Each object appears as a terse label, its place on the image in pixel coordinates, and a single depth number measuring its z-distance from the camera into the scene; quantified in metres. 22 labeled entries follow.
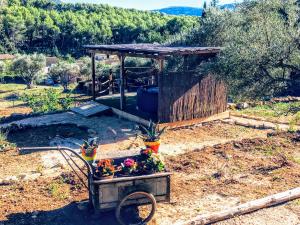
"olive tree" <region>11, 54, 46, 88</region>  33.06
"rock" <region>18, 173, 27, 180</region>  9.40
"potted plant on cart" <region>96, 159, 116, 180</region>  6.82
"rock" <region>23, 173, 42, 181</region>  9.41
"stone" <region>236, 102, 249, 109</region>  18.23
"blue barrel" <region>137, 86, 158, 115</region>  14.96
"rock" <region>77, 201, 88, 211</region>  7.60
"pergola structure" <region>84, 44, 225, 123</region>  13.38
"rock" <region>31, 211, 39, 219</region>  7.43
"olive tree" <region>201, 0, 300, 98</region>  11.10
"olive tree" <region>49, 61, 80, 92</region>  32.56
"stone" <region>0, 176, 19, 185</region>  9.08
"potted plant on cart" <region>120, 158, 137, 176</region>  7.09
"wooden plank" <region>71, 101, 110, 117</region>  16.45
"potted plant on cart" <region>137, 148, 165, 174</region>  7.14
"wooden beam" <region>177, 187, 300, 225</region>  7.26
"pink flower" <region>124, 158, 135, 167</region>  7.08
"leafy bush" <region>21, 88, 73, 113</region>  19.25
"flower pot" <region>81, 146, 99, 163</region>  7.77
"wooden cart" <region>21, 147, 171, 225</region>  6.80
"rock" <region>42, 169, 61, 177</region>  9.63
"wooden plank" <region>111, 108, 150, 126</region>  14.56
